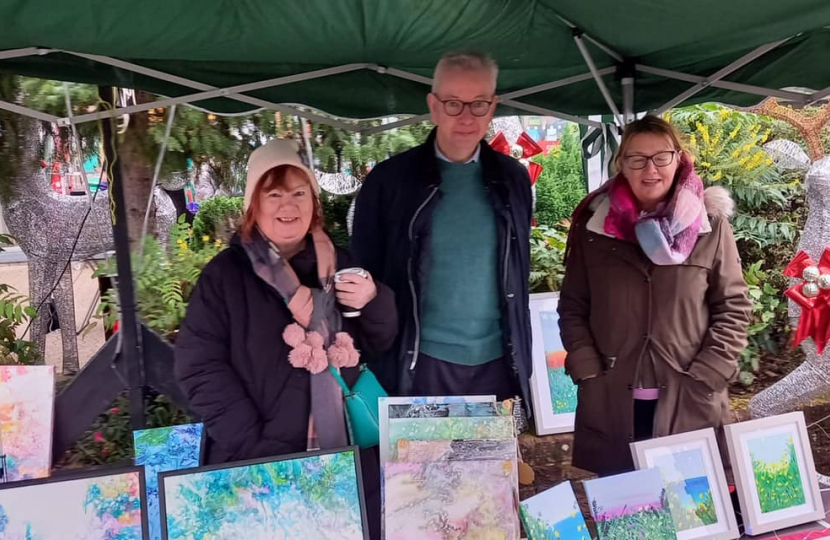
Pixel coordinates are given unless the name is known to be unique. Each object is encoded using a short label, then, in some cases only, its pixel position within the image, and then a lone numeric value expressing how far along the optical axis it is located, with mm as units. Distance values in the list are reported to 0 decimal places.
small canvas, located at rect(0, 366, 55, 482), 2137
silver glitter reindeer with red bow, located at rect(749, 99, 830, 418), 3305
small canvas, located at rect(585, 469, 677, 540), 1532
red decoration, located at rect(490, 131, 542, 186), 4035
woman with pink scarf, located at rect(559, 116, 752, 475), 1868
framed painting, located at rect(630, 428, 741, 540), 1692
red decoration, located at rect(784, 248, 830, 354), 2473
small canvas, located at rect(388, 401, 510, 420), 1527
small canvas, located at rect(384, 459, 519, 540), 1445
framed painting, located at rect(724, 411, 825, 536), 1774
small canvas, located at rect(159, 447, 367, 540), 1349
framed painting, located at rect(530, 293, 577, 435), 3764
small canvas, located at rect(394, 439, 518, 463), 1483
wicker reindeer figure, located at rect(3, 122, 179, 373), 3898
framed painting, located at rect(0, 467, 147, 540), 1302
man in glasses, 1836
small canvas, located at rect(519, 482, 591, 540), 1474
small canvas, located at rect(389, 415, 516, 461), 1504
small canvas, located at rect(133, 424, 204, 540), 1869
